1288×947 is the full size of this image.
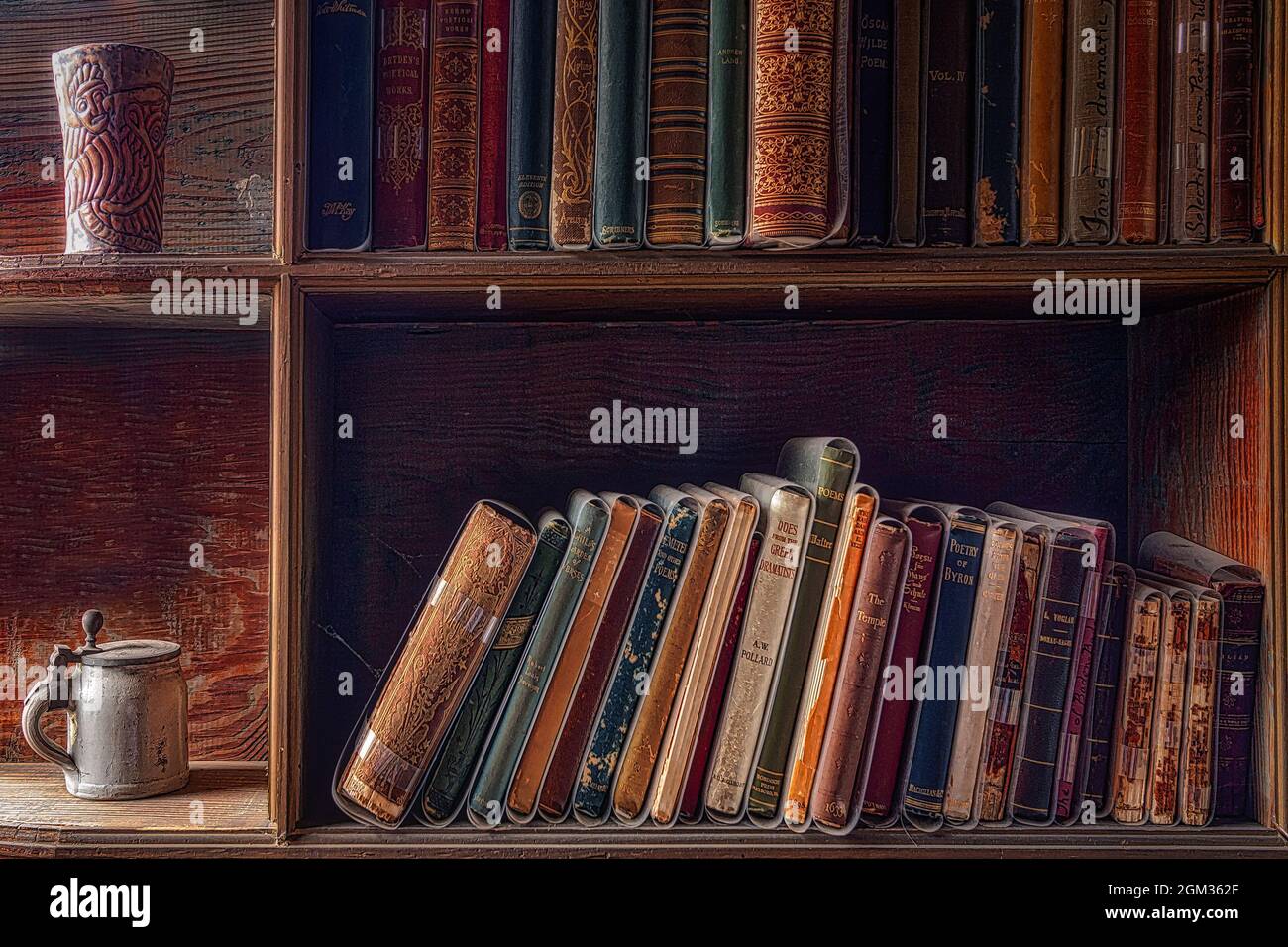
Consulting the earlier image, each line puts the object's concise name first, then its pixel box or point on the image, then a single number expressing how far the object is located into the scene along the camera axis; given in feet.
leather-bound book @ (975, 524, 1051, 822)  2.90
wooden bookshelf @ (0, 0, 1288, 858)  3.74
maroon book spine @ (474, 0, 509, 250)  2.91
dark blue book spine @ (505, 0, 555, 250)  2.88
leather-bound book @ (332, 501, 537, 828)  2.88
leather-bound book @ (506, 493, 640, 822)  2.92
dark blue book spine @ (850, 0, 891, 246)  2.86
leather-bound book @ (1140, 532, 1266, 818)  2.90
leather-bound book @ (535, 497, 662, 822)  2.92
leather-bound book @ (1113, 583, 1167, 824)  2.94
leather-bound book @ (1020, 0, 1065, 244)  2.85
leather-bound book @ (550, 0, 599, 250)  2.86
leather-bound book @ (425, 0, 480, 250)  2.89
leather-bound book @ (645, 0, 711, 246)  2.84
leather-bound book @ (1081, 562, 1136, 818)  2.95
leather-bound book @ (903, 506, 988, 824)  2.89
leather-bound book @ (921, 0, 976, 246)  2.86
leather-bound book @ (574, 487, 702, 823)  2.91
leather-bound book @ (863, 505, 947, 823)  2.89
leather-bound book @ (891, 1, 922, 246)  2.86
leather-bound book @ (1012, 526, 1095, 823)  2.91
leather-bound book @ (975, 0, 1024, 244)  2.86
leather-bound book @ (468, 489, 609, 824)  2.92
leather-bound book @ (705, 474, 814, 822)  2.89
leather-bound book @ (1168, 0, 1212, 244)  2.82
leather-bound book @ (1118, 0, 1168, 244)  2.84
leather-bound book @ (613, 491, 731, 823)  2.90
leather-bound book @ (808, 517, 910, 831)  2.85
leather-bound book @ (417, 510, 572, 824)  2.93
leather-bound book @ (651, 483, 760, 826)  2.89
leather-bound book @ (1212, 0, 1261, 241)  2.81
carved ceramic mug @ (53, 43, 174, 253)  2.93
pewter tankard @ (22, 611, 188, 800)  3.12
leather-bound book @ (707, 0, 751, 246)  2.83
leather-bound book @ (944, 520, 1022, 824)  2.89
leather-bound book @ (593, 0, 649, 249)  2.84
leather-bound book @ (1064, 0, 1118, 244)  2.83
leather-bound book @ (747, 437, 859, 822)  2.89
